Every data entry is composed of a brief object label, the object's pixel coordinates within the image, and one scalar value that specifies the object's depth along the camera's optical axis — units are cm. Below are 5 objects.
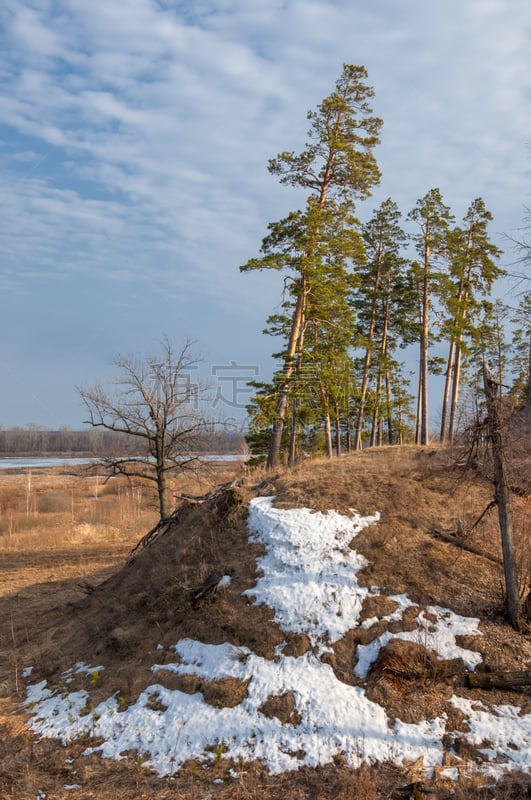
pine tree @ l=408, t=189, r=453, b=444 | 2867
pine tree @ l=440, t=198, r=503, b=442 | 3009
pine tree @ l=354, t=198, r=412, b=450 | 3219
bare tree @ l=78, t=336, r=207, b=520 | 2011
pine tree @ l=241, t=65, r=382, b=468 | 2166
